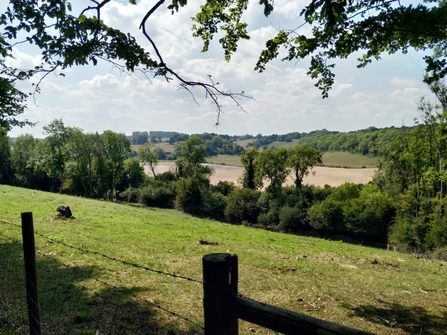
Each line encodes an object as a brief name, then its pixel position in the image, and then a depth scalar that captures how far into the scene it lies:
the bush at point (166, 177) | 69.52
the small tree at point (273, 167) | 53.50
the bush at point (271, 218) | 48.36
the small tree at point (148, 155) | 66.19
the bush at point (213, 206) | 52.78
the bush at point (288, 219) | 45.94
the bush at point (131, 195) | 58.77
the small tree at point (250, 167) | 58.97
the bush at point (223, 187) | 63.28
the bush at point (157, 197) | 56.41
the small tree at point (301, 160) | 53.59
